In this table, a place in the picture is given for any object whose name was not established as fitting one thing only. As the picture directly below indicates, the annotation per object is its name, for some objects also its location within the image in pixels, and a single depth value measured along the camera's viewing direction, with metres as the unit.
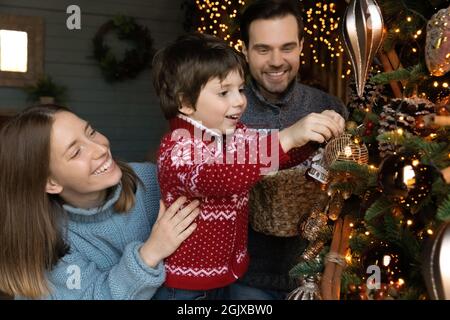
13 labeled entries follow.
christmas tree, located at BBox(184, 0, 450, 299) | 0.91
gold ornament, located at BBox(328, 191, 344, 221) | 1.15
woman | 1.23
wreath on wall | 4.25
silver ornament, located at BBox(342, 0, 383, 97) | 1.04
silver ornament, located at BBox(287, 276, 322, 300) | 1.09
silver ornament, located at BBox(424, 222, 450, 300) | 0.75
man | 1.55
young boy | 1.12
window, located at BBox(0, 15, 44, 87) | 3.75
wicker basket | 1.32
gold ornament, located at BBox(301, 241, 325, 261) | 1.20
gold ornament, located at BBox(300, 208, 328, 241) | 1.20
